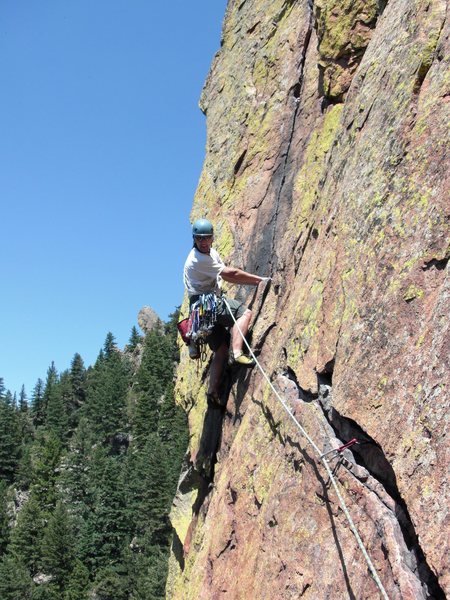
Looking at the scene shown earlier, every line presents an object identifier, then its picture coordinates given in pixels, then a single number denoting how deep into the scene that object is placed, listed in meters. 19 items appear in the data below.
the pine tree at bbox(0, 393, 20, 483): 93.75
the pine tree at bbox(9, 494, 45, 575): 61.34
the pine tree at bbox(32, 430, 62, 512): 74.94
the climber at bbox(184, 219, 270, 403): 7.85
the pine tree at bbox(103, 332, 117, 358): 138.73
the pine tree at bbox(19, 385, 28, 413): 137.25
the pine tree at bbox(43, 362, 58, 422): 119.12
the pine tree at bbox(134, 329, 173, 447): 86.69
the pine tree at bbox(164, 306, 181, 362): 106.56
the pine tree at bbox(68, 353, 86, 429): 122.21
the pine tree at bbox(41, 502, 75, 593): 57.47
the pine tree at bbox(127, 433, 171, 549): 61.28
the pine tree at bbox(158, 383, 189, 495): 65.38
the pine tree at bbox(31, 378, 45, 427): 123.12
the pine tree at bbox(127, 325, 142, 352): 139.25
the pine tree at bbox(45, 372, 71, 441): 101.53
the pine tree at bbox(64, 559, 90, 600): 54.72
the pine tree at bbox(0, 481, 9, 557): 69.50
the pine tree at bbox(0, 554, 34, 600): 53.00
